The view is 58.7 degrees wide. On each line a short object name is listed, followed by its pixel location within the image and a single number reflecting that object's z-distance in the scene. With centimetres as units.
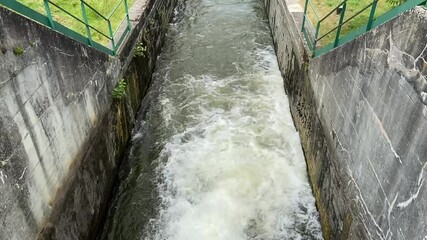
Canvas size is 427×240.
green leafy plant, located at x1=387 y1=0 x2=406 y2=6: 607
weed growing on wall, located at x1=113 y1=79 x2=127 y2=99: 888
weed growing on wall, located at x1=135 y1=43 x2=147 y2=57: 1093
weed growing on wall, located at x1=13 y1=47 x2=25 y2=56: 497
